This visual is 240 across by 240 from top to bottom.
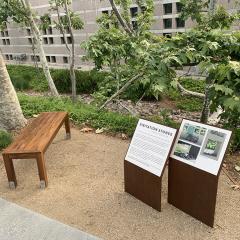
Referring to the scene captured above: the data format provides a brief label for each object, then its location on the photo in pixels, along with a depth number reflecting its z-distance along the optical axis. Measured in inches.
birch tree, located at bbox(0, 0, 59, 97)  278.0
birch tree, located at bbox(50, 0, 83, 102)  298.6
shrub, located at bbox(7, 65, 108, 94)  379.8
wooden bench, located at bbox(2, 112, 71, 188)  119.8
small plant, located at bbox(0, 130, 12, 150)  159.3
